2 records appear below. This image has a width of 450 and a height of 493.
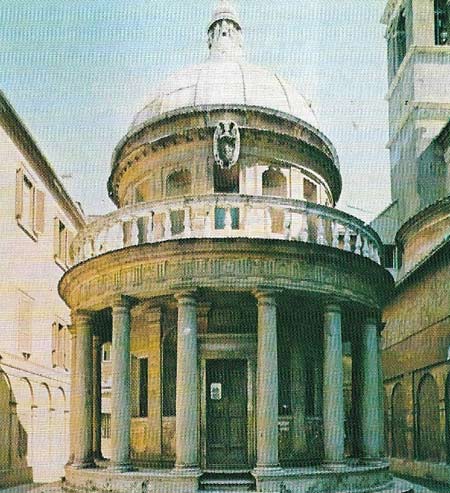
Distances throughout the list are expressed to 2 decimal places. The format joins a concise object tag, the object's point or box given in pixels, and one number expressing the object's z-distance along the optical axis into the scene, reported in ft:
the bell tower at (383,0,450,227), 147.84
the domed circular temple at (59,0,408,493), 67.05
